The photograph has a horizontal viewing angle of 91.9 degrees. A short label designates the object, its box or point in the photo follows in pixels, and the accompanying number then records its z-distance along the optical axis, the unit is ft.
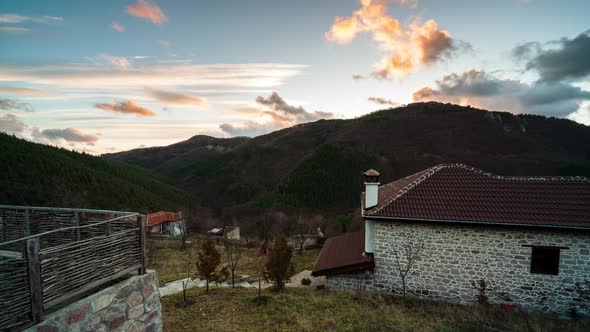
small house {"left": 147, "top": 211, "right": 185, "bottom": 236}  147.88
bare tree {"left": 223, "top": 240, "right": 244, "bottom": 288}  88.17
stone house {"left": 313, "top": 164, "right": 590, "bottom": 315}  32.37
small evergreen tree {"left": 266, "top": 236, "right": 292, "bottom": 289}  38.81
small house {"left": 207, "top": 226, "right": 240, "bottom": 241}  131.13
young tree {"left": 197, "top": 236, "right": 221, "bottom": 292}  37.68
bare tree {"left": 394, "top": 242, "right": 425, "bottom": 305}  35.40
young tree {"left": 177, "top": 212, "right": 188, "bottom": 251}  92.06
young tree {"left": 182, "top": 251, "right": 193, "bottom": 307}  65.31
